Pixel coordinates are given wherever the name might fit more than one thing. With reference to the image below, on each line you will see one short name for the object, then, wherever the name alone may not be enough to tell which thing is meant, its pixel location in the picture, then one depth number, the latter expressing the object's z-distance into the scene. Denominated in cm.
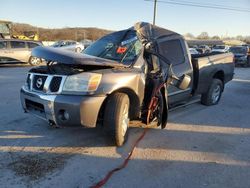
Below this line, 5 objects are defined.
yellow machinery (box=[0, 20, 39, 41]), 1498
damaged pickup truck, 266
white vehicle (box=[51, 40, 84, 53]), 1677
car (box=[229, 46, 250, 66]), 1489
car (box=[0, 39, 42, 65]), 1066
